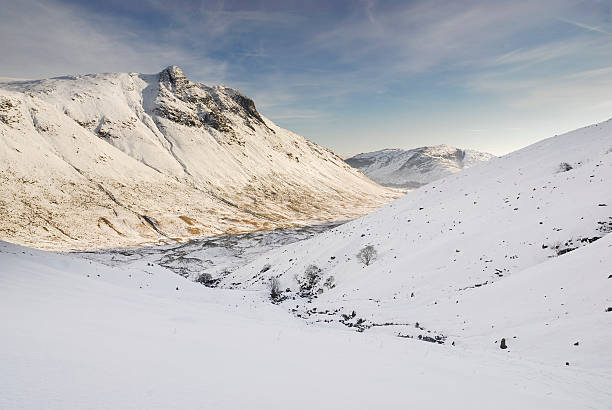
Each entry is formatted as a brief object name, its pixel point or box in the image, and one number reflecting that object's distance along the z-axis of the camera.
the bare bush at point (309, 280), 30.11
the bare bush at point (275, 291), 28.16
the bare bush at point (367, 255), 29.95
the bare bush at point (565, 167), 31.92
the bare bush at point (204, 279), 44.20
